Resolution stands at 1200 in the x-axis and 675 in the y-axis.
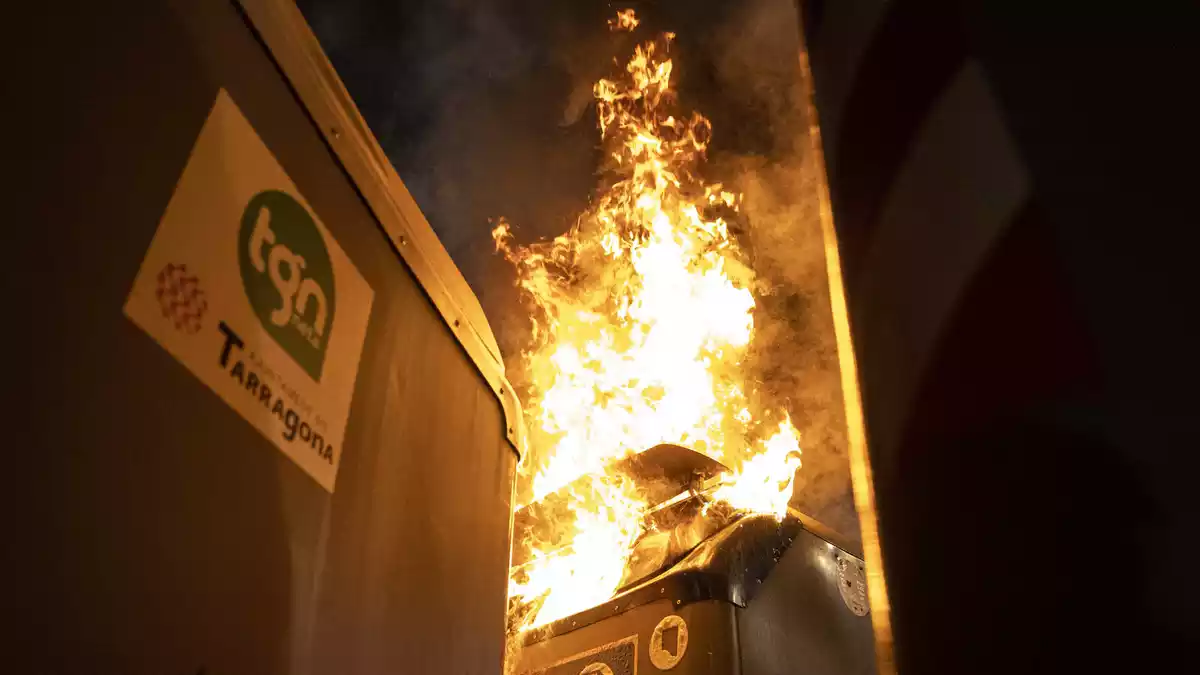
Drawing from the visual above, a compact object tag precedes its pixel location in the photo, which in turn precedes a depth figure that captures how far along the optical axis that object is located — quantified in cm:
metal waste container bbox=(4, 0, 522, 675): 75
